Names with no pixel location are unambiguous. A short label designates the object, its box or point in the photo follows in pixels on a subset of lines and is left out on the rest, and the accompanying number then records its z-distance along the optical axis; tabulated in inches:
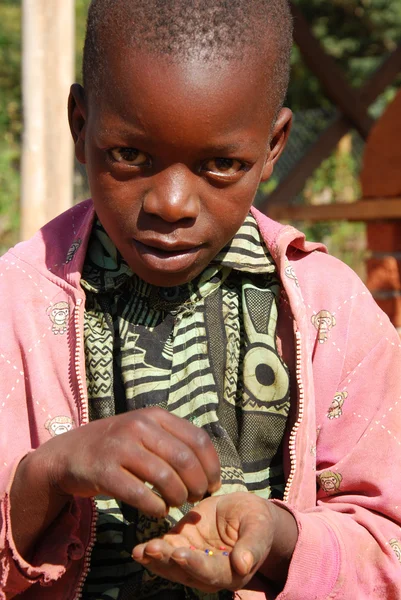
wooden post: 167.5
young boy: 63.4
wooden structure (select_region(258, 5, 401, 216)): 279.3
